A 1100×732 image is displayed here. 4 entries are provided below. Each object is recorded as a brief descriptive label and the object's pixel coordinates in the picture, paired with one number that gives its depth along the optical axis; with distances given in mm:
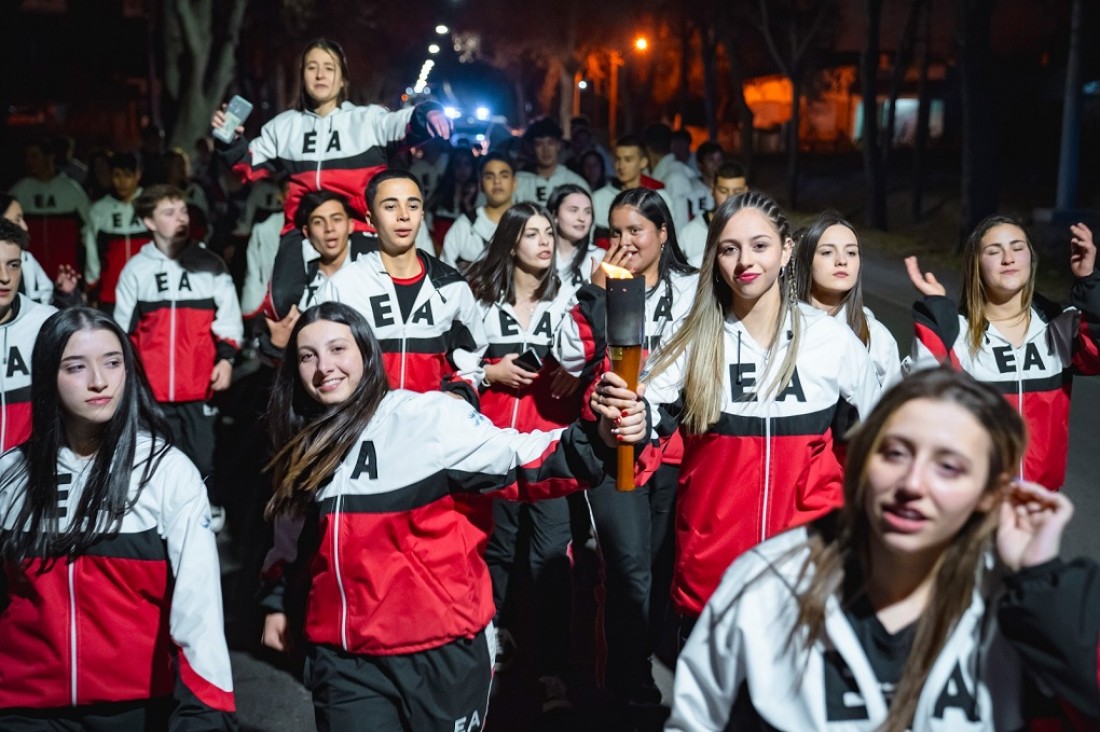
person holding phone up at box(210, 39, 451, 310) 7441
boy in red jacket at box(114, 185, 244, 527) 8062
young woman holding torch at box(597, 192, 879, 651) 4102
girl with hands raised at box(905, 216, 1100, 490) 5402
